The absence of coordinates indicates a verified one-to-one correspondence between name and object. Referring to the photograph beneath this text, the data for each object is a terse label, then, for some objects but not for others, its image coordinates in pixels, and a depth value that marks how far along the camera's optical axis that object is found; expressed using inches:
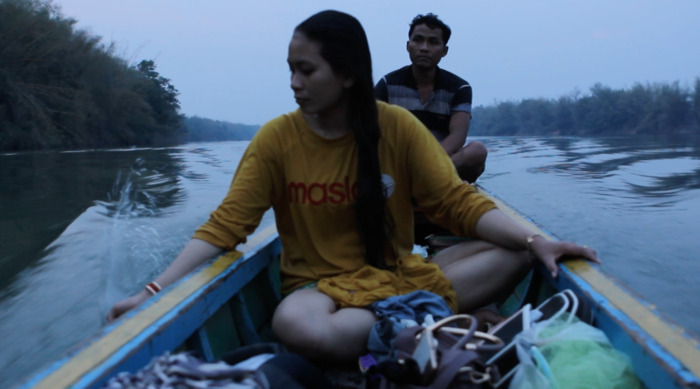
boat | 43.2
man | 135.6
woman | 67.3
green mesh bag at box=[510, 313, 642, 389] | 45.4
